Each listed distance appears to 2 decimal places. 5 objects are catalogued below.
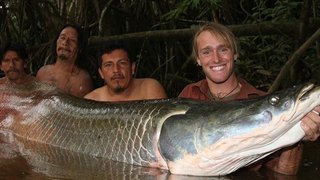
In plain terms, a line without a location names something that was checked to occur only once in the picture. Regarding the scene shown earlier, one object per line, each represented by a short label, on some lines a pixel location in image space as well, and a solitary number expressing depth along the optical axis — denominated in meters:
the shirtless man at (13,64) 3.93
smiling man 2.34
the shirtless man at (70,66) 3.97
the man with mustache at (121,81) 3.06
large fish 1.85
